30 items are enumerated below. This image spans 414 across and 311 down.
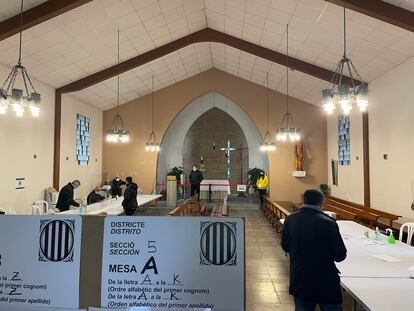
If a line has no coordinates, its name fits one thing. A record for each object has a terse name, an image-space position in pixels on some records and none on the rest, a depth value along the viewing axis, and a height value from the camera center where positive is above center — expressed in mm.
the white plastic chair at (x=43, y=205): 7633 -890
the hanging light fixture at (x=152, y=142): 10859 +1063
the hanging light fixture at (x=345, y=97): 4094 +971
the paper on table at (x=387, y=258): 3010 -865
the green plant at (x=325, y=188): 11312 -672
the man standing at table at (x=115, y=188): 9195 -551
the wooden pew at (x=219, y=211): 6939 -1031
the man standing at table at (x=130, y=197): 6137 -553
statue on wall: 11555 +477
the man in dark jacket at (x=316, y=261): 2090 -621
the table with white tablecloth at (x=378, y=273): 2045 -861
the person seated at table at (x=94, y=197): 8258 -739
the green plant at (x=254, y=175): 12453 -222
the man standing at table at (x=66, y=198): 6164 -563
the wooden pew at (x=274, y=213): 6999 -1121
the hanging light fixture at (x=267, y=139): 10312 +1127
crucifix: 13854 +825
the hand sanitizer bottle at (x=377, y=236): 3925 -835
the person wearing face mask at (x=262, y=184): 11048 -518
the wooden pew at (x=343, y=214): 6678 -1000
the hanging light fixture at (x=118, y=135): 8039 +880
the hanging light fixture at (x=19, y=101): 4043 +914
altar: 11734 -623
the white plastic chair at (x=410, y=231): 4418 -883
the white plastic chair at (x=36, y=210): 6677 -873
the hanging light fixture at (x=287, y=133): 8422 +981
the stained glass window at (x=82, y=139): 10430 +1064
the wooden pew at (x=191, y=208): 6593 -979
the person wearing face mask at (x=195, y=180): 11328 -385
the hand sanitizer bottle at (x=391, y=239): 3754 -841
